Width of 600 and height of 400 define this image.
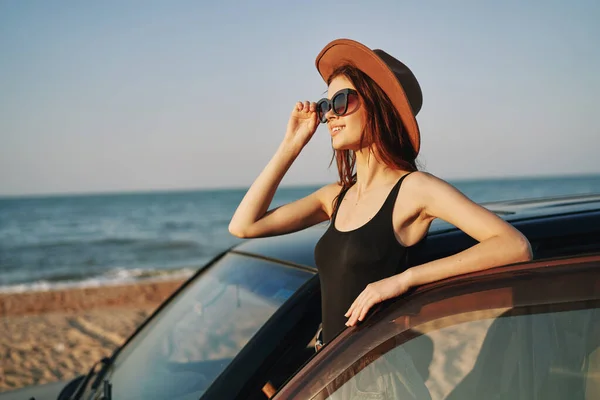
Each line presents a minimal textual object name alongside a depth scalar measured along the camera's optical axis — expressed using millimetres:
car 1433
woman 1570
